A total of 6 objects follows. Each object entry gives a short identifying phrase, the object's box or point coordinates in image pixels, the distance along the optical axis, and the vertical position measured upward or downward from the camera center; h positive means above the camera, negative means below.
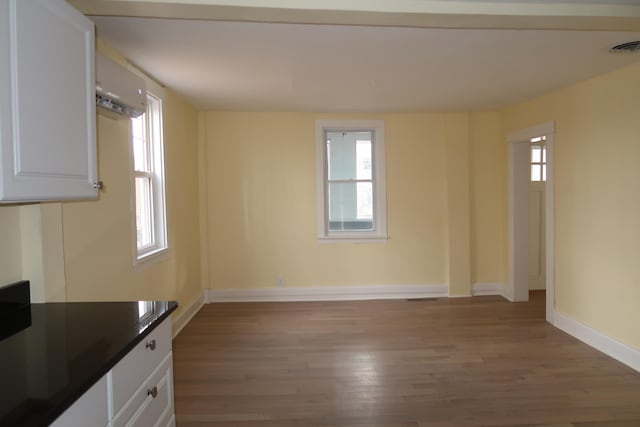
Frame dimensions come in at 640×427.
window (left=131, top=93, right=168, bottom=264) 3.41 +0.22
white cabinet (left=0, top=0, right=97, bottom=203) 1.29 +0.39
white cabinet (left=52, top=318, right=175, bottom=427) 1.22 -0.68
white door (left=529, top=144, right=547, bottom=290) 5.48 -0.36
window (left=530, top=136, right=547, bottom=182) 5.40 +0.54
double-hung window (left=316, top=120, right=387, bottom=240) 5.16 +0.28
